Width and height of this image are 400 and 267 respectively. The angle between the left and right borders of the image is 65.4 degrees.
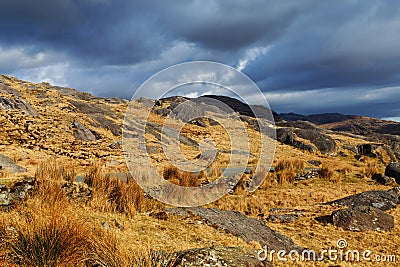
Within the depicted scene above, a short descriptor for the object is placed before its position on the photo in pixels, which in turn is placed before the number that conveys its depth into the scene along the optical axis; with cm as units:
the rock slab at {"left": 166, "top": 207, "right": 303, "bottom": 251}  773
